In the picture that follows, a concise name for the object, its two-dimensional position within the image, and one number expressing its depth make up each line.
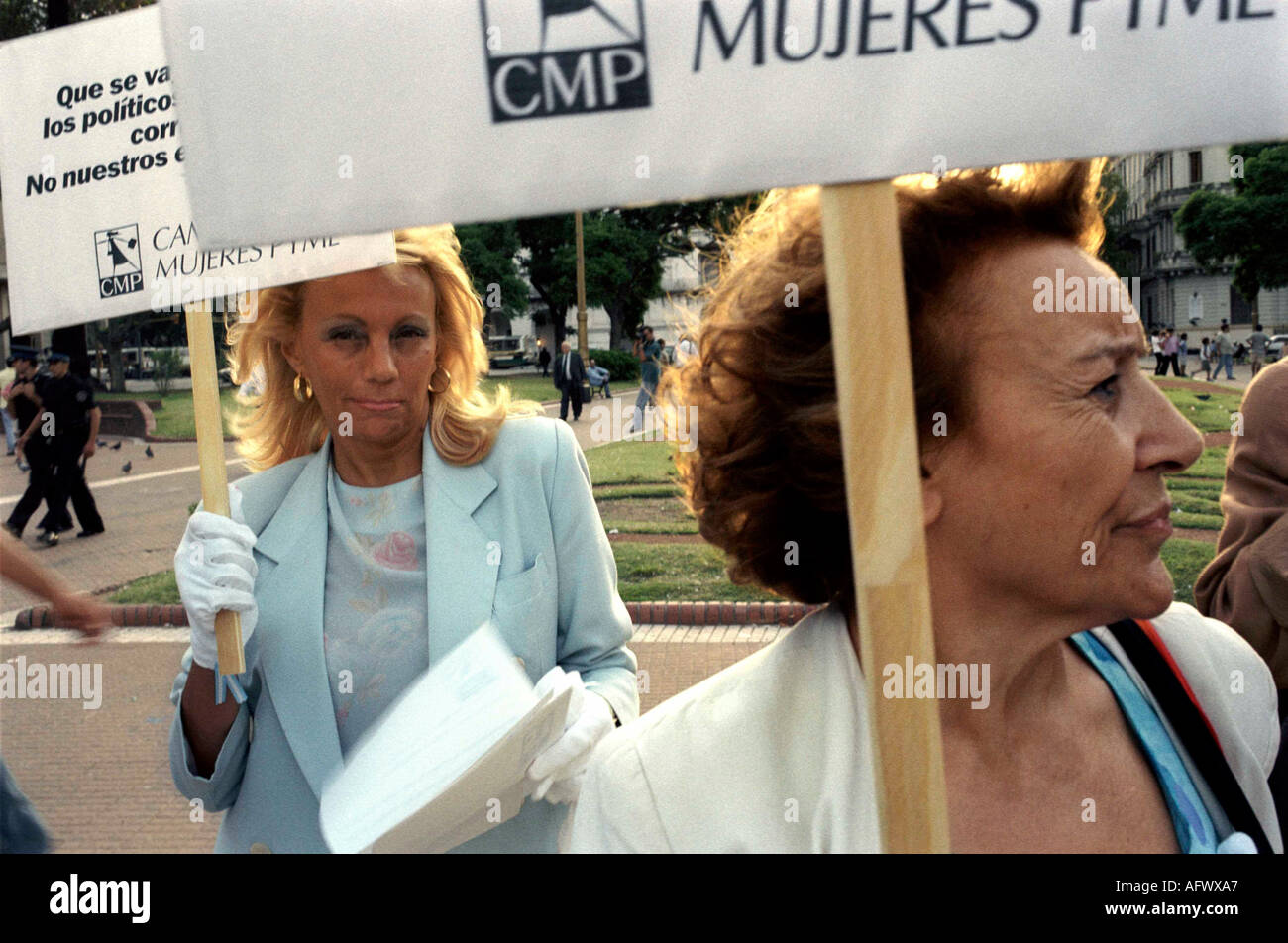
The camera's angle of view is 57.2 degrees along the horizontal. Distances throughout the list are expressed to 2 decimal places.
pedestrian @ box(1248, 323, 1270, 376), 28.76
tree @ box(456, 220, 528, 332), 36.97
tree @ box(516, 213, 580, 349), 42.28
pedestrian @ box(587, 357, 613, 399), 26.64
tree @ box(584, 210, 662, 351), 41.78
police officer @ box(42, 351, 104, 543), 11.76
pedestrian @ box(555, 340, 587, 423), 20.94
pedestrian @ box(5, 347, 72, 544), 11.73
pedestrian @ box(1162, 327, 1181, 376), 29.50
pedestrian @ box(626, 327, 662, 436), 20.03
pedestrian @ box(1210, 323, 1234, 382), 28.59
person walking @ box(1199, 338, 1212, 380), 30.42
